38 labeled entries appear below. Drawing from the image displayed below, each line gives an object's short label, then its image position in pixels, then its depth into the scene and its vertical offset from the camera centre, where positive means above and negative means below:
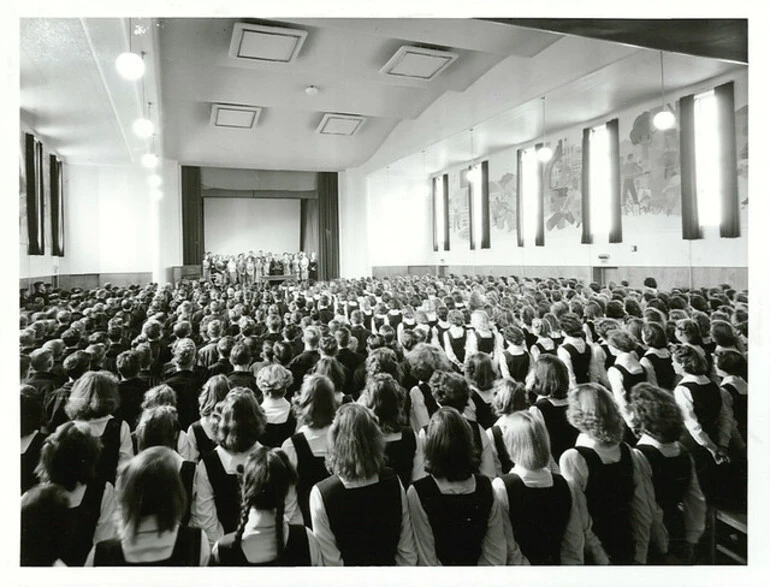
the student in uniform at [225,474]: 2.58 -0.90
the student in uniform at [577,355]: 4.32 -0.58
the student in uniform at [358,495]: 2.34 -0.91
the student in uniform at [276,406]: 3.19 -0.72
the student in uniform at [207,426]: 3.03 -0.78
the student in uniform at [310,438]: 2.74 -0.79
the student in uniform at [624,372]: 3.81 -0.64
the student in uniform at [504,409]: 2.92 -0.69
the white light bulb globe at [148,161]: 8.32 +2.22
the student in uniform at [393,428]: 2.90 -0.77
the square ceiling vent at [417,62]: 7.34 +3.45
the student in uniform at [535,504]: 2.41 -1.01
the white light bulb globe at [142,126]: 6.82 +2.25
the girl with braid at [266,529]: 2.06 -0.99
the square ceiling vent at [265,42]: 6.40 +3.41
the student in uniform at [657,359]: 3.84 -0.56
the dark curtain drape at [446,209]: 9.39 +1.54
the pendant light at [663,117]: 5.68 +1.85
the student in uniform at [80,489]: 2.38 -0.90
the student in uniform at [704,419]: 2.94 -0.82
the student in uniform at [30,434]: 2.71 -0.73
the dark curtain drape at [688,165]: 4.67 +1.09
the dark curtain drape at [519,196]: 8.02 +1.43
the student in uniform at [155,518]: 2.01 -0.87
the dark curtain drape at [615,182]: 7.12 +1.43
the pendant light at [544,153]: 7.62 +2.08
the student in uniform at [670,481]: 2.66 -1.01
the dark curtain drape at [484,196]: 8.70 +1.60
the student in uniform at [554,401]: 3.23 -0.73
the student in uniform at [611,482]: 2.54 -0.96
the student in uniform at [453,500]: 2.36 -0.96
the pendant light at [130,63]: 4.27 +2.06
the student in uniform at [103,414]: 2.95 -0.70
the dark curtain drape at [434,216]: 9.58 +1.50
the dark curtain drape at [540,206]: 7.87 +1.33
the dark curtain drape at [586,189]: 7.00 +1.36
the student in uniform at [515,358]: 4.14 -0.58
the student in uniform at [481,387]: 3.46 -0.70
